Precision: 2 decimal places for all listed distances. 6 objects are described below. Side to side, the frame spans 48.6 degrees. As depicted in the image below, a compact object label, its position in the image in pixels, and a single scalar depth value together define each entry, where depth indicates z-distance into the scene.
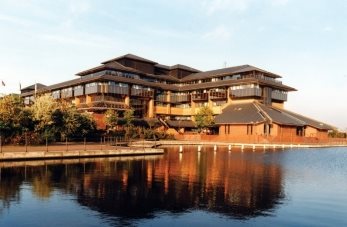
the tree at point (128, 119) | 75.47
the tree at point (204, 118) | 85.75
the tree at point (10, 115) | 45.08
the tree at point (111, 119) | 73.04
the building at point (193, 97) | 80.19
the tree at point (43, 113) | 49.50
